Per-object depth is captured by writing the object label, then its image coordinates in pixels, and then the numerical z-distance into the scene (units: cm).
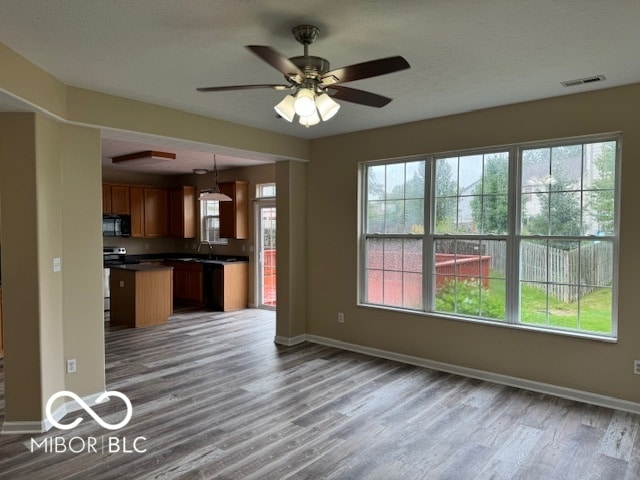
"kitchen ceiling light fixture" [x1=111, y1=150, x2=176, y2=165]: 651
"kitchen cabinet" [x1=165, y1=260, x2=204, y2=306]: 785
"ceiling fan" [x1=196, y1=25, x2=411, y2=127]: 205
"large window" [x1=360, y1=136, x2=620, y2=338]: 361
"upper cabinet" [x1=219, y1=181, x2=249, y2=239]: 771
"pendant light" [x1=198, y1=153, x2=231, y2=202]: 671
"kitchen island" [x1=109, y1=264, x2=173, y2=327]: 630
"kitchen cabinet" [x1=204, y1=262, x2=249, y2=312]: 743
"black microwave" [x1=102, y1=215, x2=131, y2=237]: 770
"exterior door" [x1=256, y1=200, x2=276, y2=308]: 769
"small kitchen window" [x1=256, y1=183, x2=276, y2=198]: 762
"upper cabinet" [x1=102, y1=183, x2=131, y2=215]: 771
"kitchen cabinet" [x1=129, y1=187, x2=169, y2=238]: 818
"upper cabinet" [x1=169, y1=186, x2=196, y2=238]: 846
